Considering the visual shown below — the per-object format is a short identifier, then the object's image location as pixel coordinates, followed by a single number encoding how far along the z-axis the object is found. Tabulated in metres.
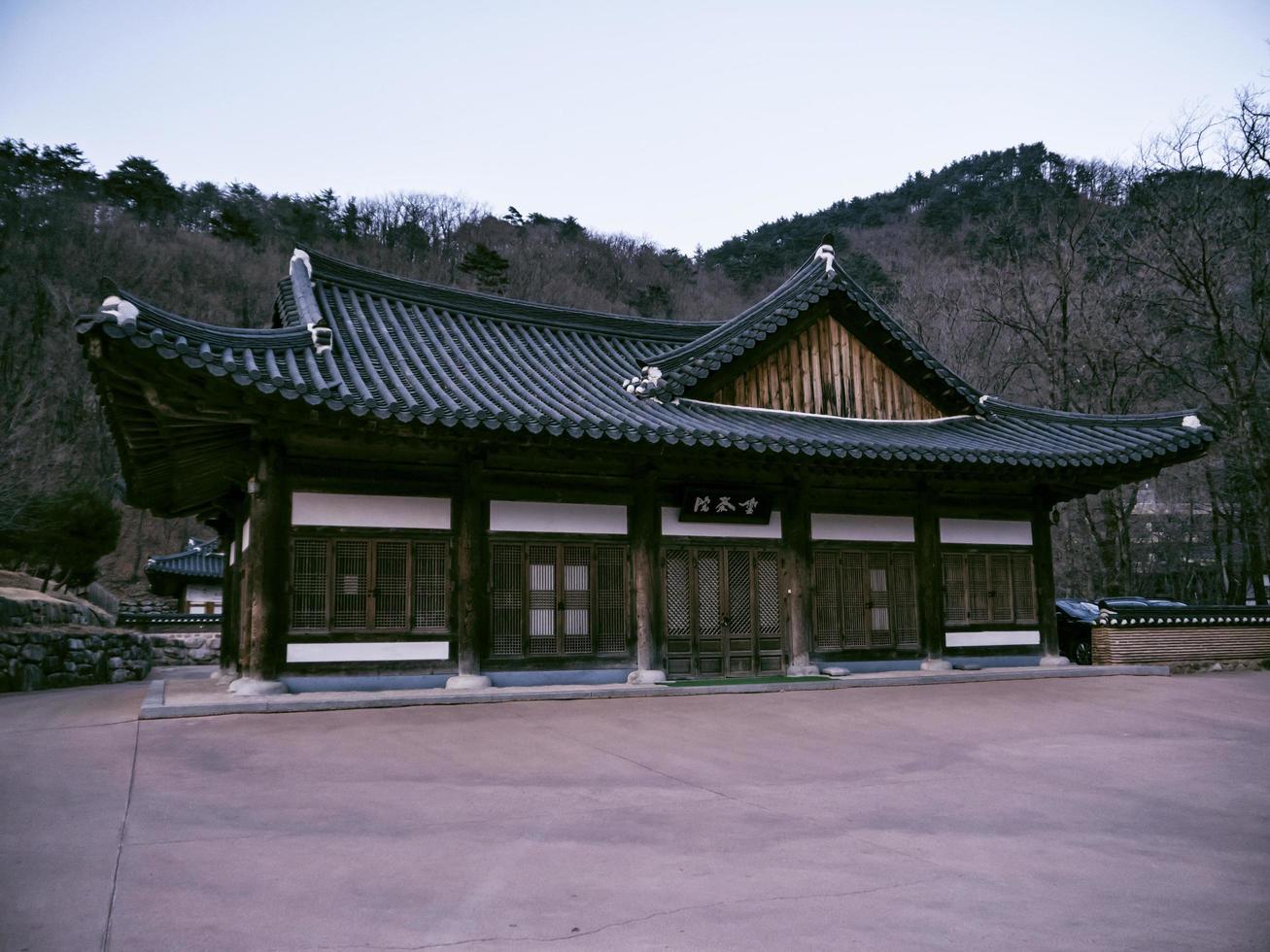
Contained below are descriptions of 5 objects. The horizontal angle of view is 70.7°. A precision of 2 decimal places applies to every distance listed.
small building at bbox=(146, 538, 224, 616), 36.50
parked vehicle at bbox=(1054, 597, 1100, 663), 18.00
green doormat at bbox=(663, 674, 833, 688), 12.32
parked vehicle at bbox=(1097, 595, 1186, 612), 23.14
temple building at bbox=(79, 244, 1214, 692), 11.02
